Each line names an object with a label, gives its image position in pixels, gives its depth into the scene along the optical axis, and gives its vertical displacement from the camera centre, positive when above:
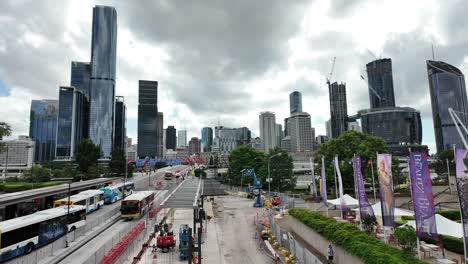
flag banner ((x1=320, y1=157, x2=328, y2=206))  29.89 -2.99
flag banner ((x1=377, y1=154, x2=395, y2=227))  19.44 -2.24
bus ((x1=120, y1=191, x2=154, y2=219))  37.09 -5.75
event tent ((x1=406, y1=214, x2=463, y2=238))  19.95 -5.02
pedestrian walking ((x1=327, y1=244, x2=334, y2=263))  19.30 -6.28
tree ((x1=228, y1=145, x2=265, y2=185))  79.25 -0.51
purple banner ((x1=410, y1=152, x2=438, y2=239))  15.81 -2.23
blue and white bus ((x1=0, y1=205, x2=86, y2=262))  21.88 -5.73
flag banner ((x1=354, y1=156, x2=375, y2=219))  23.31 -3.64
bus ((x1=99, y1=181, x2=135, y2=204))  50.78 -5.51
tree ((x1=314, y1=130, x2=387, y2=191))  47.97 +1.27
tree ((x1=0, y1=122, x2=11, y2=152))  40.42 +4.69
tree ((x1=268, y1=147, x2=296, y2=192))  65.31 -2.85
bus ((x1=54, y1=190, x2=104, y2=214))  36.22 -5.05
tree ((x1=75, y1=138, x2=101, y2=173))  82.81 +2.27
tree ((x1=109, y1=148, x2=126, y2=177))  97.38 -0.57
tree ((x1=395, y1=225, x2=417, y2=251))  16.88 -4.70
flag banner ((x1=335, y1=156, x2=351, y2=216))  27.89 -4.59
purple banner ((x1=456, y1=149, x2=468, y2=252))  14.25 -1.30
